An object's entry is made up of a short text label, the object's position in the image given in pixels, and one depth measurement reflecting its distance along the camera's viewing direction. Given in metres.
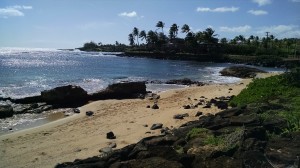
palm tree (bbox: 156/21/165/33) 94.44
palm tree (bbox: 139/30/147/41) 103.84
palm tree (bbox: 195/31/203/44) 76.31
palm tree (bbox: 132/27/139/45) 108.09
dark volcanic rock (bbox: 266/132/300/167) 5.09
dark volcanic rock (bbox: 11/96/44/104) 17.97
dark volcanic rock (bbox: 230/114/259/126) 7.31
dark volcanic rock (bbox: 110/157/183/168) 5.30
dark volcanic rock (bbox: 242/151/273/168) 5.08
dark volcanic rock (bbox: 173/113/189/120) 11.76
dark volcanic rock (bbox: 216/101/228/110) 12.69
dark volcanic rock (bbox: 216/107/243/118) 8.89
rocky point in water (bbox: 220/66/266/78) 34.18
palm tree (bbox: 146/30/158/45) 86.84
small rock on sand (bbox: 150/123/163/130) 10.52
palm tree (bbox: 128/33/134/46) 110.88
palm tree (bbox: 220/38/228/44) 85.89
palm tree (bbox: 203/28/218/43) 74.64
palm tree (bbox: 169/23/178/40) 88.66
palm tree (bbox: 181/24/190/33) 82.25
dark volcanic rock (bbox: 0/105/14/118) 14.61
